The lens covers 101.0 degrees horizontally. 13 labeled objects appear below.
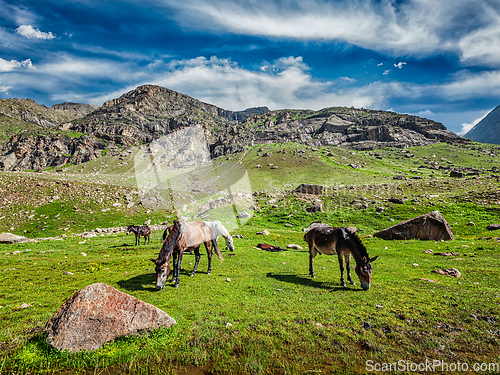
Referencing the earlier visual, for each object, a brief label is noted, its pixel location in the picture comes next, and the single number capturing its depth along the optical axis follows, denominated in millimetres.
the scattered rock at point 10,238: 22094
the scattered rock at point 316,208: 37688
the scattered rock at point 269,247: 20933
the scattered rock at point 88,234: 27559
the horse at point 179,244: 9477
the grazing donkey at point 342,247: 10070
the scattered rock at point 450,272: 12007
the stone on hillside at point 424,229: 23812
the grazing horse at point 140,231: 23725
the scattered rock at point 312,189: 47694
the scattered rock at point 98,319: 5199
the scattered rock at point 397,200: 36938
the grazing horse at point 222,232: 18141
